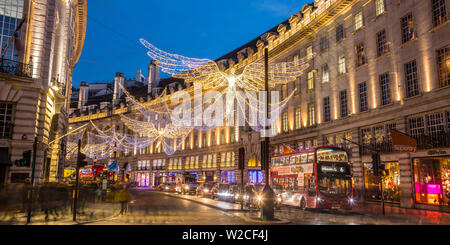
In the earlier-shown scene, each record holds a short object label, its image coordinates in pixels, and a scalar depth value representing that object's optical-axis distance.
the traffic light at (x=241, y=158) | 20.42
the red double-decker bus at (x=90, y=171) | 52.72
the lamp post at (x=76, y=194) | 15.26
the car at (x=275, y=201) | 23.27
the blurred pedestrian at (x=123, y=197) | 18.84
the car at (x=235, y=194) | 31.10
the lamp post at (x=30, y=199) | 13.85
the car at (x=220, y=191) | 32.85
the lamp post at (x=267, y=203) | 15.82
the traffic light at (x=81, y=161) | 16.02
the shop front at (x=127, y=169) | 78.88
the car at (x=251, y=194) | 24.87
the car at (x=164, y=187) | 52.59
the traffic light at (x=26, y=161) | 15.28
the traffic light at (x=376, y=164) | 20.42
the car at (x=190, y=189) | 43.75
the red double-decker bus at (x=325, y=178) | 21.94
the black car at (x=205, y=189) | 38.59
